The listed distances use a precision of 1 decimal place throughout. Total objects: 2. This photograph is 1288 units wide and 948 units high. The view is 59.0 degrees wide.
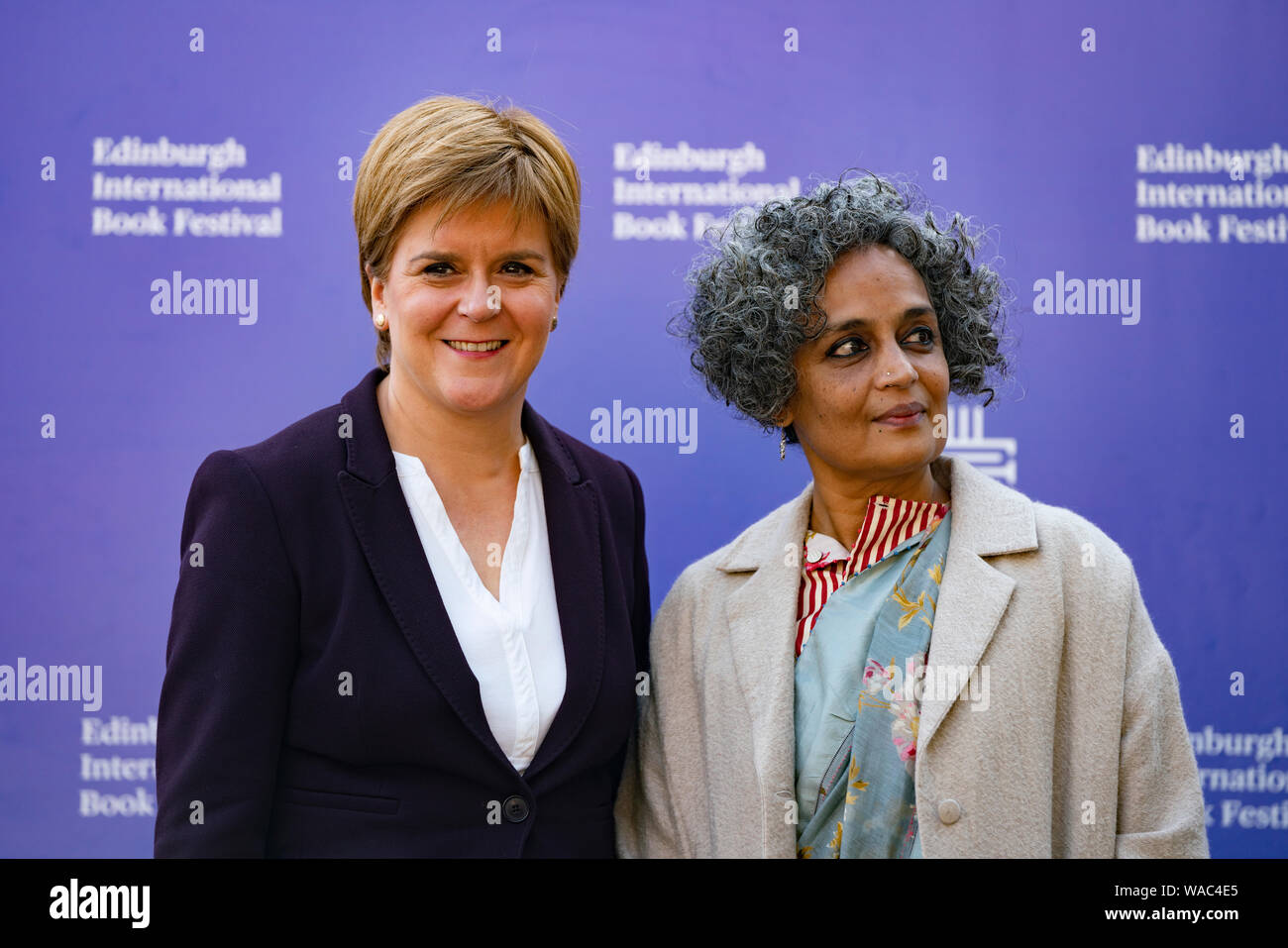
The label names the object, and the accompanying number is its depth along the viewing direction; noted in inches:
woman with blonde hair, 73.9
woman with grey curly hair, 74.3
